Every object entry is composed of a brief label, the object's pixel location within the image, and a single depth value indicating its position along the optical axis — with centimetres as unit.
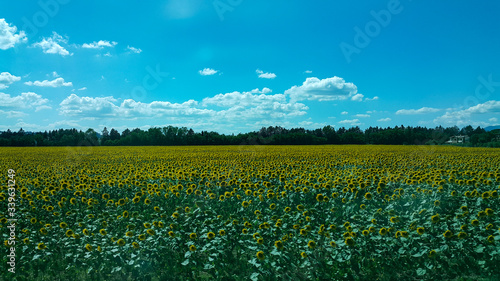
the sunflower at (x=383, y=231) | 623
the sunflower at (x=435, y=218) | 642
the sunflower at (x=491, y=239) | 594
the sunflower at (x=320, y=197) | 851
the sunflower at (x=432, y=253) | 579
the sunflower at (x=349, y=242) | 593
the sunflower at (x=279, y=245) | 587
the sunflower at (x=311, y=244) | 584
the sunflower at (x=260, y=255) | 567
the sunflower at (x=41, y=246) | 652
